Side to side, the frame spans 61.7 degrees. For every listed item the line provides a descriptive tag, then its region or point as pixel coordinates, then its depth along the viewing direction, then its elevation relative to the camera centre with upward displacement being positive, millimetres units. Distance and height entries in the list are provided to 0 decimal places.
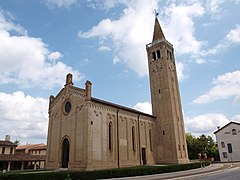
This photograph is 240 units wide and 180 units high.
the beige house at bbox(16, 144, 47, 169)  49875 +522
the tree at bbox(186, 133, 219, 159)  56344 +203
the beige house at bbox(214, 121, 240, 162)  46812 +1292
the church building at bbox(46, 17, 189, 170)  23047 +2834
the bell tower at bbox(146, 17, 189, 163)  32312 +7534
